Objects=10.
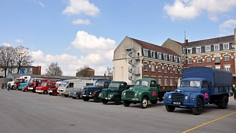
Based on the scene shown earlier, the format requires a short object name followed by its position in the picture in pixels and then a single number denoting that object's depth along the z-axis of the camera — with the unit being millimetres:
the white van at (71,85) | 27878
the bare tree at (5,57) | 65375
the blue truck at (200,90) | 13320
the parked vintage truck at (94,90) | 21948
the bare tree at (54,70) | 91200
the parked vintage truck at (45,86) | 33278
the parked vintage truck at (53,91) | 30594
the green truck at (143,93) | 16489
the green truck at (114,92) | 19031
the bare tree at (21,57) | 67750
